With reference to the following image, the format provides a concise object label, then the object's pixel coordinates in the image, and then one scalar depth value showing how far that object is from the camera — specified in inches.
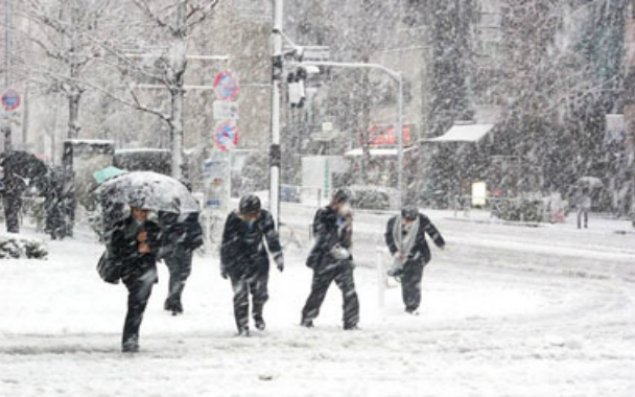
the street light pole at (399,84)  847.5
